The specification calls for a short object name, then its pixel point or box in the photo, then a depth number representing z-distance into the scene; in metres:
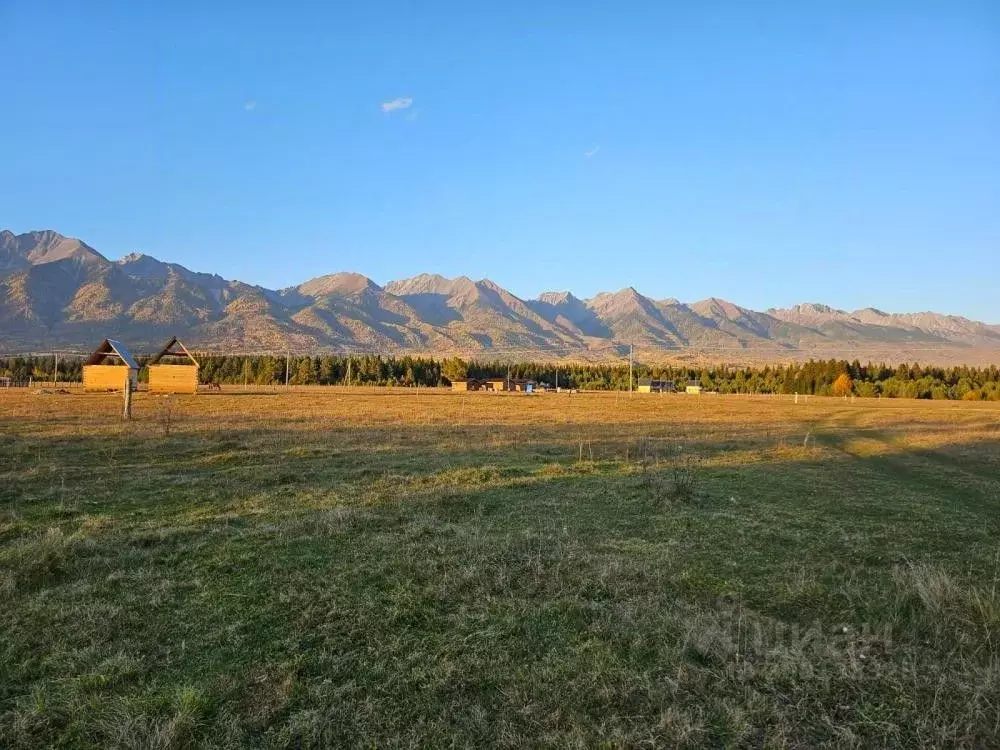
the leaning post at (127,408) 27.40
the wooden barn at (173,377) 59.78
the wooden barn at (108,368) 59.10
